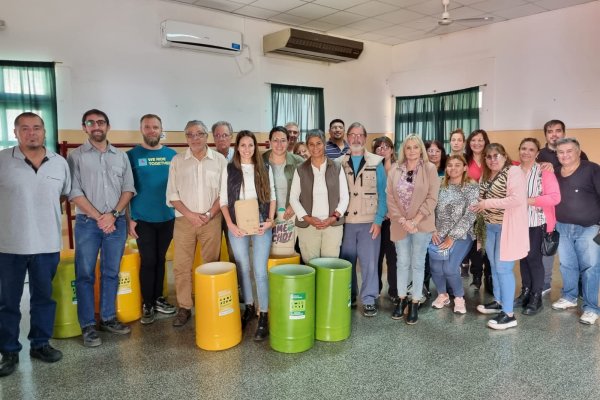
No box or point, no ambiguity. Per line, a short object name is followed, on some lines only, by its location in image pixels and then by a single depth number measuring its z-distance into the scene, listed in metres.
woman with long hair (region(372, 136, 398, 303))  3.73
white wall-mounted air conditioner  5.62
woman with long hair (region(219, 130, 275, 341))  3.10
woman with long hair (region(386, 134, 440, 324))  3.24
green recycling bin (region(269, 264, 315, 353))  2.85
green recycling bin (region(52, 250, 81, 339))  3.12
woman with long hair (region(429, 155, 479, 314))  3.41
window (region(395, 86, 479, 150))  7.30
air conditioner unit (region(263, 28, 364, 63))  6.34
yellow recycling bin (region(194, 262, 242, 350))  2.89
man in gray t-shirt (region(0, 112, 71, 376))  2.60
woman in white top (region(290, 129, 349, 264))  3.21
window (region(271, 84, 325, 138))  6.92
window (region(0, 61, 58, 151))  4.73
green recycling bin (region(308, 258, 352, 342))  3.02
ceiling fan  5.10
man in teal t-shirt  3.38
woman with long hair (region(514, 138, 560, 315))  3.30
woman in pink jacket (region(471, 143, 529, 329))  3.15
